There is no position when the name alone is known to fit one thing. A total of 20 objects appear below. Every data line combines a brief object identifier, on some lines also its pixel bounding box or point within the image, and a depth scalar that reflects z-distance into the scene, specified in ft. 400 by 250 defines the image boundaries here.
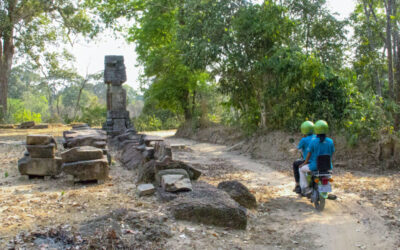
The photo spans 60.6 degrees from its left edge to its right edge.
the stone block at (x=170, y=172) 20.85
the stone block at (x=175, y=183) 18.83
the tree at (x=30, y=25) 72.64
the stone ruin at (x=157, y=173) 16.05
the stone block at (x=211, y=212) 15.92
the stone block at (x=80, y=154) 23.02
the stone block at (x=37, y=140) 23.97
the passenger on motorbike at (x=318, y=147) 18.55
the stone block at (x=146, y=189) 19.75
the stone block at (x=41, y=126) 69.85
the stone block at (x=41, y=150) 23.68
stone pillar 54.34
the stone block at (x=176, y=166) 22.18
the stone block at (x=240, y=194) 19.06
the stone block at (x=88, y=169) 22.08
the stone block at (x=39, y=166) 23.45
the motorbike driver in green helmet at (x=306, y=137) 20.49
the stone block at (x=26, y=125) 68.31
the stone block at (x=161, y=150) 25.16
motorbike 18.45
